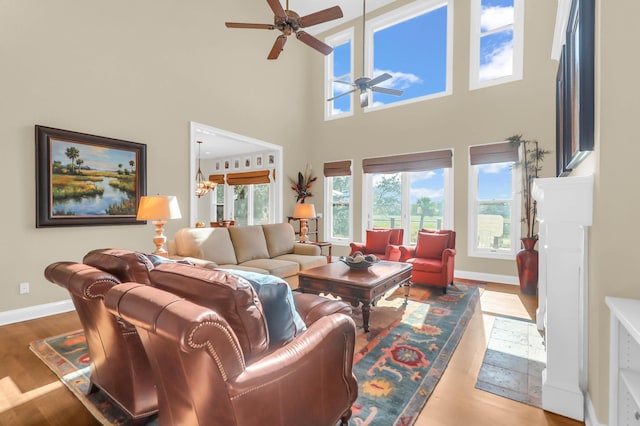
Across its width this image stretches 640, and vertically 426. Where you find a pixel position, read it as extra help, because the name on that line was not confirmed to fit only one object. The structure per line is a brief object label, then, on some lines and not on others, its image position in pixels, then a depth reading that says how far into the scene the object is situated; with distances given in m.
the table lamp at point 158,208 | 3.22
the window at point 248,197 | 8.03
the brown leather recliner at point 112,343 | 1.50
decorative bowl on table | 3.36
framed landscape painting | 3.28
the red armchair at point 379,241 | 5.18
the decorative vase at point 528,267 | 4.07
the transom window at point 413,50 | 5.55
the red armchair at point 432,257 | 4.09
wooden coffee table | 2.85
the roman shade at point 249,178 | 7.41
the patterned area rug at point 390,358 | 1.79
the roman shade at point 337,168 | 6.60
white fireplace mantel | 1.72
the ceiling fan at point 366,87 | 3.83
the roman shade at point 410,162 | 5.42
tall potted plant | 4.09
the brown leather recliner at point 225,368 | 0.95
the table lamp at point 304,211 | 5.12
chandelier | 7.33
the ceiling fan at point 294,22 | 2.87
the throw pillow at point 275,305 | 1.28
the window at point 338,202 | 6.67
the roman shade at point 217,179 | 9.03
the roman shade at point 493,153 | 4.79
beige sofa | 3.80
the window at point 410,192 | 5.51
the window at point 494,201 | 4.85
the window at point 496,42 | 4.79
